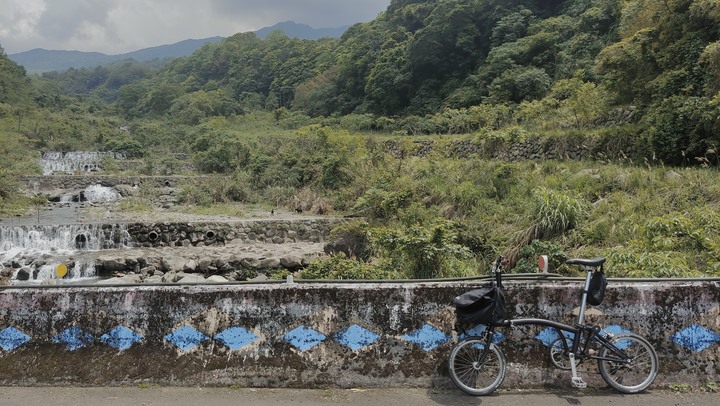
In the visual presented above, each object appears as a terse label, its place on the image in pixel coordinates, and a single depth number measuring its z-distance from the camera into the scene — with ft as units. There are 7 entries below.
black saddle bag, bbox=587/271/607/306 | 11.82
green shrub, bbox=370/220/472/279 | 28.02
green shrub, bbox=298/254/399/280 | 25.99
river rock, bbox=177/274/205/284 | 41.49
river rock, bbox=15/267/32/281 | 43.21
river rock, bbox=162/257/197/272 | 45.10
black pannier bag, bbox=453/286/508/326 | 11.70
